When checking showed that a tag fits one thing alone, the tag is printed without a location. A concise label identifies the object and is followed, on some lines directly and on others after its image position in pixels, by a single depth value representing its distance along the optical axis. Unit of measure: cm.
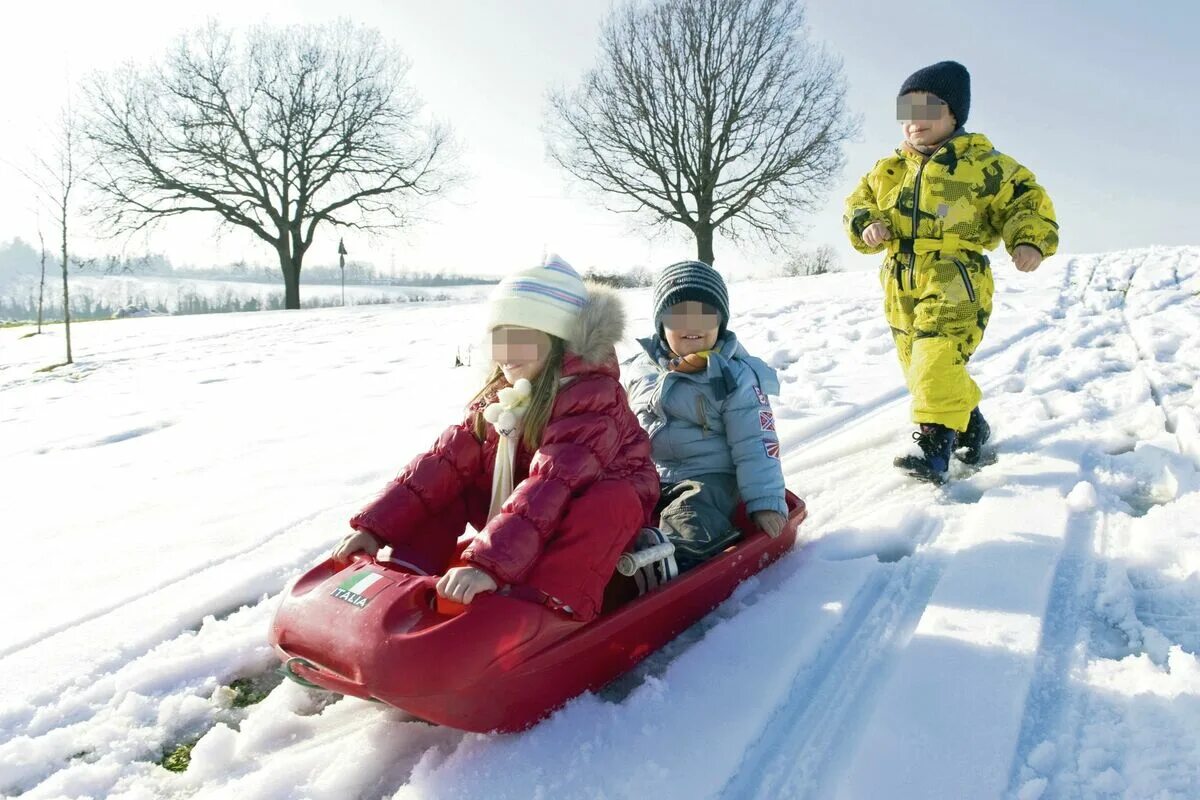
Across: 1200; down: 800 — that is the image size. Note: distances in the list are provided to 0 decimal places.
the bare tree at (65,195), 1048
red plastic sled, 147
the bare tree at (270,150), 1895
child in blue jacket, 237
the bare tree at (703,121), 1822
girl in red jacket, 171
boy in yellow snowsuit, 290
